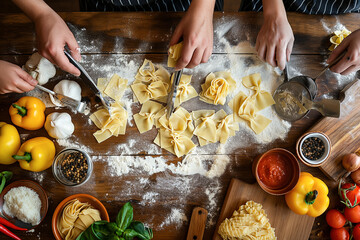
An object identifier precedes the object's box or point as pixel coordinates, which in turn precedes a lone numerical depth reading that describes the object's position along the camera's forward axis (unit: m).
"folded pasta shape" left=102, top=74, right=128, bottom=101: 1.42
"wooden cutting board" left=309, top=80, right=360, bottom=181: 1.42
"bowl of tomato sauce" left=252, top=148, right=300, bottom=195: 1.35
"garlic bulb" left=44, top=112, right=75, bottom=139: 1.31
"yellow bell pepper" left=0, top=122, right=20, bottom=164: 1.29
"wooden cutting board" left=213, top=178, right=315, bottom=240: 1.38
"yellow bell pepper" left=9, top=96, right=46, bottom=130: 1.31
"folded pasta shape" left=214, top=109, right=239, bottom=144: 1.42
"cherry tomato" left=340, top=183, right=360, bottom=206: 1.36
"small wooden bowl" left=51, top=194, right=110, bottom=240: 1.27
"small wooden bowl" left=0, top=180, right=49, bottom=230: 1.29
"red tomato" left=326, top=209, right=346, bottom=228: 1.37
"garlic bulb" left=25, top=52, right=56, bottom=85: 1.36
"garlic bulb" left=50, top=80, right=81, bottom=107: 1.35
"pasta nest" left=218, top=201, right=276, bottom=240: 1.28
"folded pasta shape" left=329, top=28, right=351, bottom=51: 1.43
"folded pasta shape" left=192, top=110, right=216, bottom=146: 1.41
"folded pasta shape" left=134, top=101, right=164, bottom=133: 1.40
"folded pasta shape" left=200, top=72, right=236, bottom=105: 1.40
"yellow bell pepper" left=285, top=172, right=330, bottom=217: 1.32
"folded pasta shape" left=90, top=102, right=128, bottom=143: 1.38
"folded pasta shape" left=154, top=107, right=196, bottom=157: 1.40
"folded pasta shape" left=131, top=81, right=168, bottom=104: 1.42
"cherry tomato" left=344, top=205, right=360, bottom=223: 1.37
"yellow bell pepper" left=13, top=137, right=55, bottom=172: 1.27
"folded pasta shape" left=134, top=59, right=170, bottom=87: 1.43
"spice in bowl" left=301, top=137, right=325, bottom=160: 1.38
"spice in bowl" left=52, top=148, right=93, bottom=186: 1.30
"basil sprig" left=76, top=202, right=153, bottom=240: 1.20
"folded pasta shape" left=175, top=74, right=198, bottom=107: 1.41
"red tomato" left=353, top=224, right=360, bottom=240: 1.37
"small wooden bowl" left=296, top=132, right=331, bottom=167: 1.36
